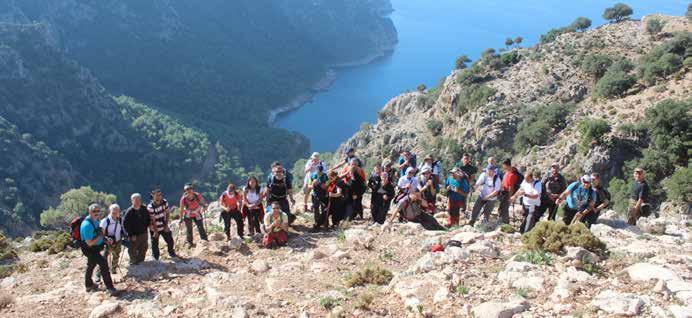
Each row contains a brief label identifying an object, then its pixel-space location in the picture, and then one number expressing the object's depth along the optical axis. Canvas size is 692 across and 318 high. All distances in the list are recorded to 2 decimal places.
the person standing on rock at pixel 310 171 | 12.98
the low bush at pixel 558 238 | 8.66
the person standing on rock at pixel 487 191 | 11.76
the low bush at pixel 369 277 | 8.82
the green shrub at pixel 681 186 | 18.95
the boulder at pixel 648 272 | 7.32
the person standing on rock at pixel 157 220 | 10.36
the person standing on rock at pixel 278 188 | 11.76
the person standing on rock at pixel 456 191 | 11.99
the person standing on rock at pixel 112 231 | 9.36
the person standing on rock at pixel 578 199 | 10.50
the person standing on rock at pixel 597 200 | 10.38
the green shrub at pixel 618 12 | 48.67
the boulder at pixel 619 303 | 6.62
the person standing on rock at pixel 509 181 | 11.79
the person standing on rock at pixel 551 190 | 11.02
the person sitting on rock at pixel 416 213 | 11.76
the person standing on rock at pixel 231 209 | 11.45
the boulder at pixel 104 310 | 8.29
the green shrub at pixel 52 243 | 12.84
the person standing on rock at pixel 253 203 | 11.55
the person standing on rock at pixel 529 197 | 10.83
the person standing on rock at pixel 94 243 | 8.91
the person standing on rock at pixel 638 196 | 10.94
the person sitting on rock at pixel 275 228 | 11.12
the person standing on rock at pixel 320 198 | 12.02
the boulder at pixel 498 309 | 6.96
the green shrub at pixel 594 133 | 27.59
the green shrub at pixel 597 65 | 36.19
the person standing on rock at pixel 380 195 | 11.98
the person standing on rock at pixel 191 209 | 11.16
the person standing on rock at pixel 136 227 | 9.98
